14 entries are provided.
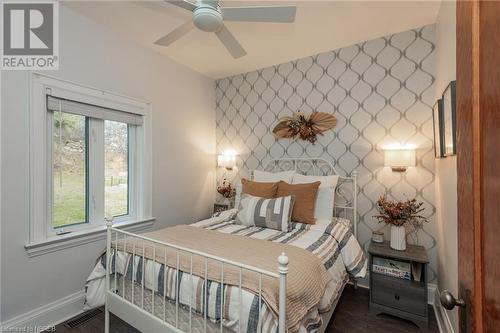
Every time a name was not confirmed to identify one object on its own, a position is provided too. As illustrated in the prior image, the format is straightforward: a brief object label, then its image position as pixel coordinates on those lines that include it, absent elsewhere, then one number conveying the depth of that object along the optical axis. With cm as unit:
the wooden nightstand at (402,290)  203
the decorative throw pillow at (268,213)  229
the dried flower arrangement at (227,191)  356
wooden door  50
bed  124
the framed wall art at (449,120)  155
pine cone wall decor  294
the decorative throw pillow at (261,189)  264
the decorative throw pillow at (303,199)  241
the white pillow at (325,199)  252
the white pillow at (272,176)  290
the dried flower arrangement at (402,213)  228
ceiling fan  165
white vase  225
